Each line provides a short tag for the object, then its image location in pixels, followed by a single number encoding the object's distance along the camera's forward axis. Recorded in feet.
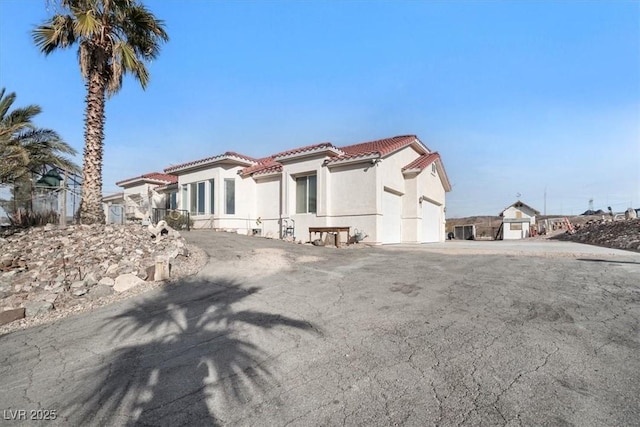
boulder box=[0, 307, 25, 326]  20.04
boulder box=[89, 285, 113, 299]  23.03
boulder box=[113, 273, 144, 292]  23.98
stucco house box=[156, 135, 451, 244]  49.85
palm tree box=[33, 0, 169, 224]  37.93
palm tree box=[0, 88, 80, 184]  46.65
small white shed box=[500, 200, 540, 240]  128.88
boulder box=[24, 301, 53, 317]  20.90
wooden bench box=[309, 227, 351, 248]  47.50
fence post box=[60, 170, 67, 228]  38.70
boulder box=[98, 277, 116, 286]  24.18
